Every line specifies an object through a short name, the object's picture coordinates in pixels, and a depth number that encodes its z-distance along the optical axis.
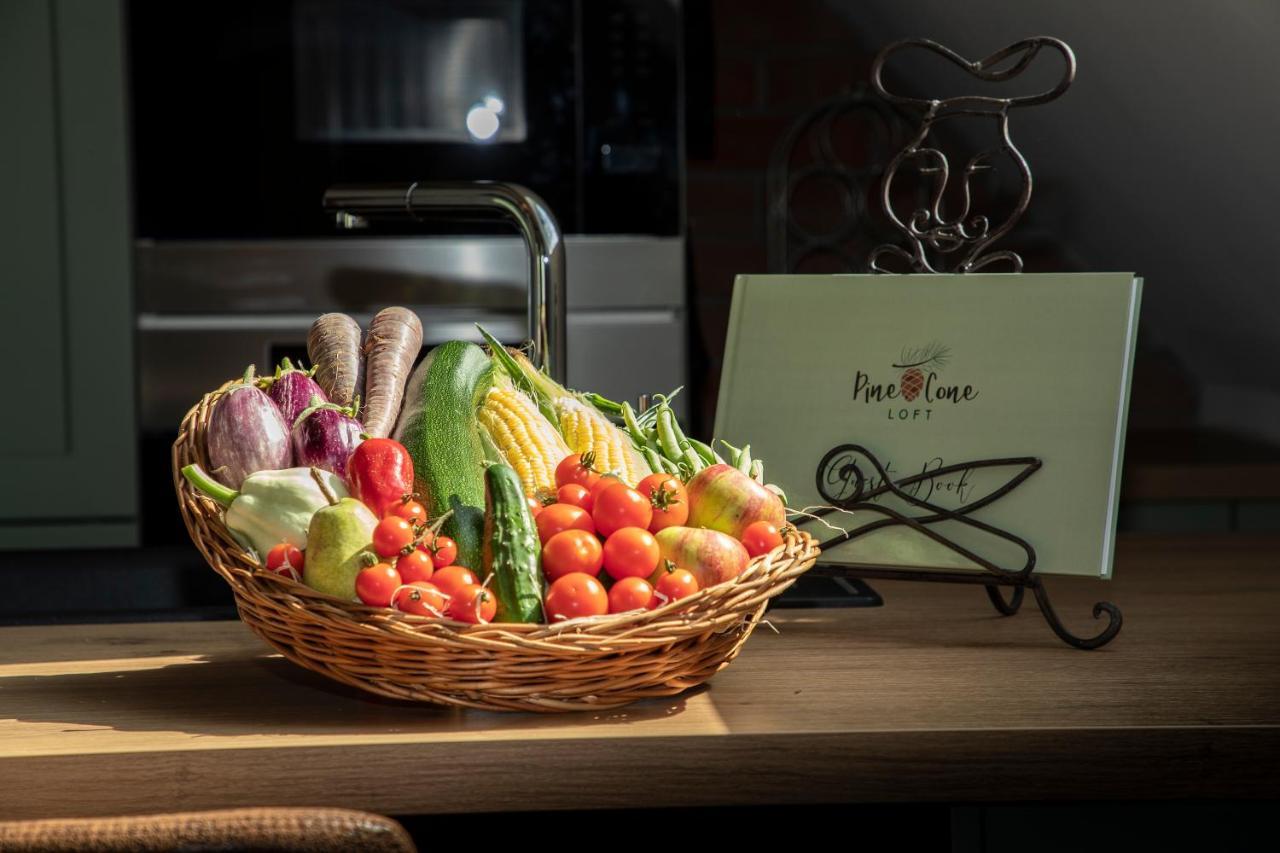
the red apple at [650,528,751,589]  1.63
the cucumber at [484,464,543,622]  1.60
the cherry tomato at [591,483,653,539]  1.64
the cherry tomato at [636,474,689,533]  1.66
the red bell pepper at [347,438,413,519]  1.65
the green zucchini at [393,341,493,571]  1.73
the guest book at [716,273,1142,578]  1.81
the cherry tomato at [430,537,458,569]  1.61
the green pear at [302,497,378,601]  1.60
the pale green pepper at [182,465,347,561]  1.65
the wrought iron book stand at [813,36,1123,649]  1.82
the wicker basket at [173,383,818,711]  1.58
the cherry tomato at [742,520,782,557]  1.66
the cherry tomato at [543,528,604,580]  1.61
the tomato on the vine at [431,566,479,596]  1.59
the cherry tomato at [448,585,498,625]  1.58
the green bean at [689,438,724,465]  1.80
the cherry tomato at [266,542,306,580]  1.61
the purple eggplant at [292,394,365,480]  1.71
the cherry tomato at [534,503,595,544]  1.64
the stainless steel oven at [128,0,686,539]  3.08
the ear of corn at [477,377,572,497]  1.78
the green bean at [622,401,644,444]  1.83
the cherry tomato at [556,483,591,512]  1.67
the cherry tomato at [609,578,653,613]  1.60
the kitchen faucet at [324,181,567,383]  2.10
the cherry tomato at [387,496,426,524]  1.63
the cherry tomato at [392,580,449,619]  1.58
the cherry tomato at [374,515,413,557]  1.60
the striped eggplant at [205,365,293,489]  1.70
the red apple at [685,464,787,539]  1.67
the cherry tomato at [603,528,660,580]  1.62
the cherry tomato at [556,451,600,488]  1.70
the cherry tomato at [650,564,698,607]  1.61
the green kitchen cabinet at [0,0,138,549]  3.13
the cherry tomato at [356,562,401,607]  1.58
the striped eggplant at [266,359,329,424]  1.75
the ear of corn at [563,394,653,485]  1.79
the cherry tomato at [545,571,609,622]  1.59
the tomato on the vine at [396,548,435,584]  1.59
